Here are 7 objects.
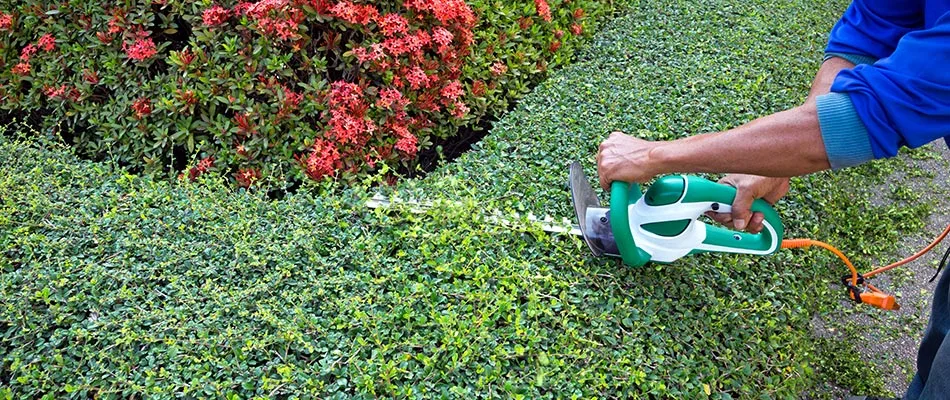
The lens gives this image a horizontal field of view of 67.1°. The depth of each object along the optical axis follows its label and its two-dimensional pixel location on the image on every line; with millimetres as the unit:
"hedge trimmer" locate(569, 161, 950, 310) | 2061
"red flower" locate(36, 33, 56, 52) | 3059
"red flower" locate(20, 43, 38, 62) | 3117
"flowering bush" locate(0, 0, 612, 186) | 2822
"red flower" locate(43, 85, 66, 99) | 3049
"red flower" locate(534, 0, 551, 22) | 3777
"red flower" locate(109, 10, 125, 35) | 2922
